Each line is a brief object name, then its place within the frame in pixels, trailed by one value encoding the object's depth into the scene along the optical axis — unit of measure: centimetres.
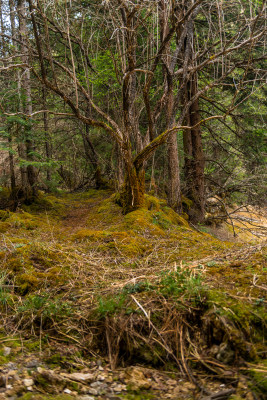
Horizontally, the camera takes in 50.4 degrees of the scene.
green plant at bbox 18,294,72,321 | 231
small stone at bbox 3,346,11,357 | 188
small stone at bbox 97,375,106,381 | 177
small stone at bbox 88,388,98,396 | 163
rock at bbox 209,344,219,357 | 178
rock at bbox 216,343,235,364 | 173
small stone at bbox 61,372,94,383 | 173
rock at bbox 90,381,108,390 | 169
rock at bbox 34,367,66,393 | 162
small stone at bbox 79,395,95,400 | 156
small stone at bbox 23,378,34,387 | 159
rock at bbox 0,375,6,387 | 155
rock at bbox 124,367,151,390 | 168
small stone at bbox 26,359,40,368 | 178
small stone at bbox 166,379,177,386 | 168
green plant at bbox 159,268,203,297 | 215
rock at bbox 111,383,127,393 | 166
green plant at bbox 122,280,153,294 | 239
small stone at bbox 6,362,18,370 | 173
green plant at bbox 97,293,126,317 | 218
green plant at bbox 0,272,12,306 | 251
